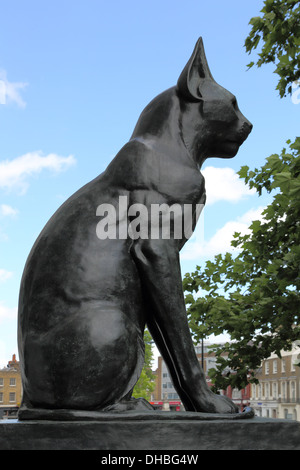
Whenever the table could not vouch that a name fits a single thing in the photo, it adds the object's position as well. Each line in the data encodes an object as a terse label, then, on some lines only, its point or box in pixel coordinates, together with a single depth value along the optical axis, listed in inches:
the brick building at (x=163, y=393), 4048.2
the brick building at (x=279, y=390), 2839.6
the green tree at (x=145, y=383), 1419.7
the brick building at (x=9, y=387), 3447.3
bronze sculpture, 116.4
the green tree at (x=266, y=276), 348.2
